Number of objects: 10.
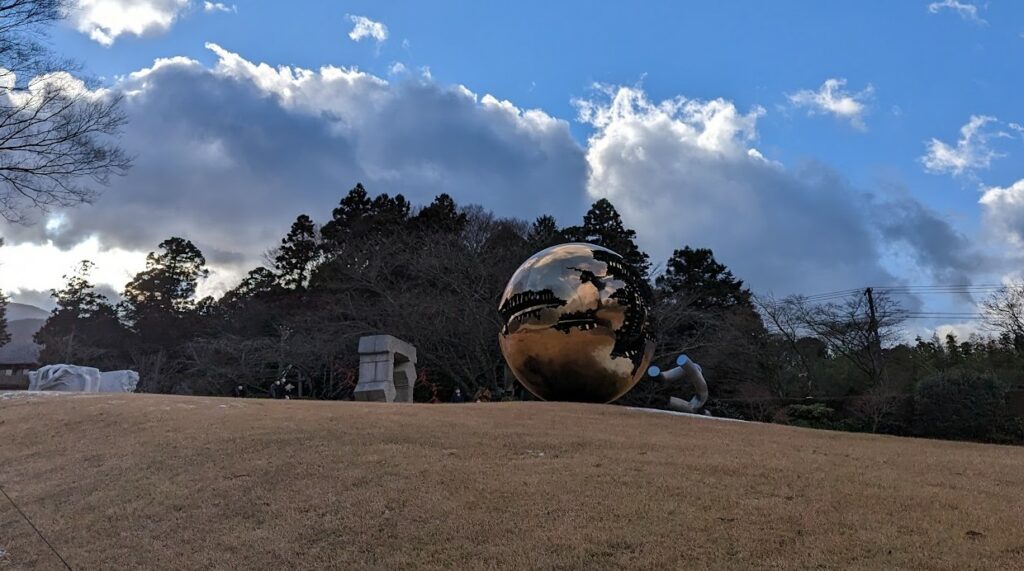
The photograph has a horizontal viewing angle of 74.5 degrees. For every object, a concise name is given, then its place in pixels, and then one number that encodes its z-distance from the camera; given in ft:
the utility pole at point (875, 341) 103.50
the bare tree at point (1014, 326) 103.96
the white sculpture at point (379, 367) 71.82
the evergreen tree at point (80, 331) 158.71
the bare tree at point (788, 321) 116.16
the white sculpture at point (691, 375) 65.46
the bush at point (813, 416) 84.12
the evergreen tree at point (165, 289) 181.78
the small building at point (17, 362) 186.17
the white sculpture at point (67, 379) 76.33
